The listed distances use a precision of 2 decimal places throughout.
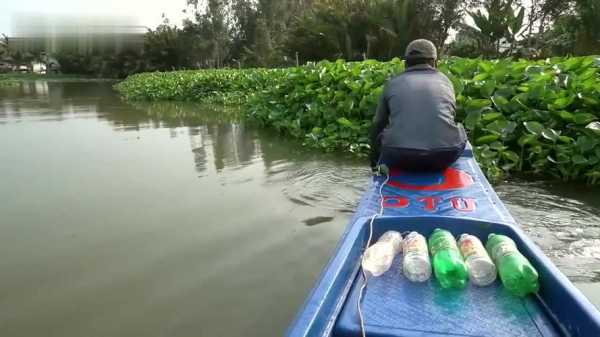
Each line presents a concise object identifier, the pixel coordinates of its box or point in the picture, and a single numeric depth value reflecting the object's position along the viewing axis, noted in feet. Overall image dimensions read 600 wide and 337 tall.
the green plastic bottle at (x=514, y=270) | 5.84
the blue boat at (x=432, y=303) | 5.18
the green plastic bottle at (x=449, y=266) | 6.15
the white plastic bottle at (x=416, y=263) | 6.35
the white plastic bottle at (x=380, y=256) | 6.59
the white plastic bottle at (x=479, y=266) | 6.18
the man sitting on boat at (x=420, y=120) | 10.69
